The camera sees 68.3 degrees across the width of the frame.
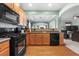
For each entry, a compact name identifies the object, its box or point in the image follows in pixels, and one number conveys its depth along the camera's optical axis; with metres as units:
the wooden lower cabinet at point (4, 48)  1.06
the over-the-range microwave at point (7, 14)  1.33
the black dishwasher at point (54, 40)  3.39
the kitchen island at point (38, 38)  3.35
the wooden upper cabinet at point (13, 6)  1.61
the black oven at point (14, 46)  1.37
